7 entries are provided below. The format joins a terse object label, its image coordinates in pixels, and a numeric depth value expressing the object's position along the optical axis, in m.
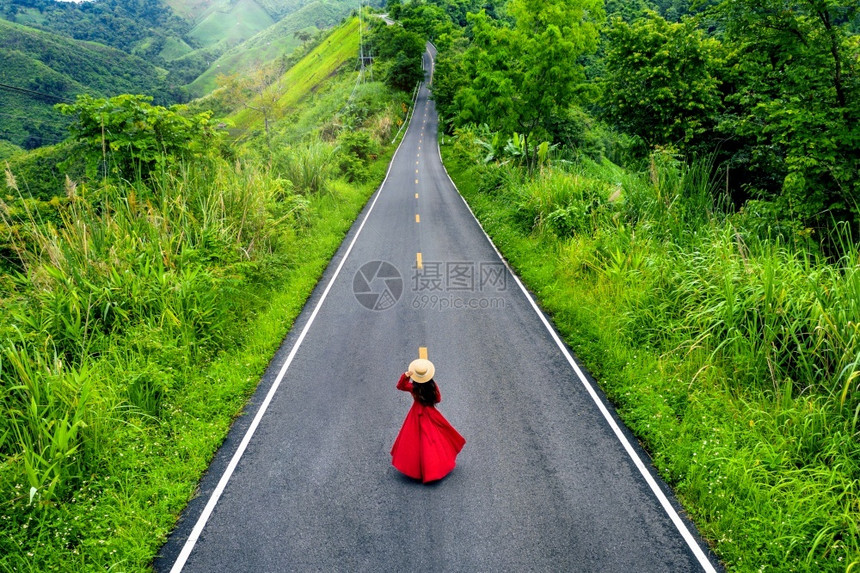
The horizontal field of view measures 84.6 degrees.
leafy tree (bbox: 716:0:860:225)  9.14
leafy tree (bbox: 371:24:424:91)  59.28
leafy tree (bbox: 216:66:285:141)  41.59
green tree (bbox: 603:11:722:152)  14.83
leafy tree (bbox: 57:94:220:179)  10.23
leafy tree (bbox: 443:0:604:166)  17.86
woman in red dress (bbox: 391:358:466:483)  5.46
